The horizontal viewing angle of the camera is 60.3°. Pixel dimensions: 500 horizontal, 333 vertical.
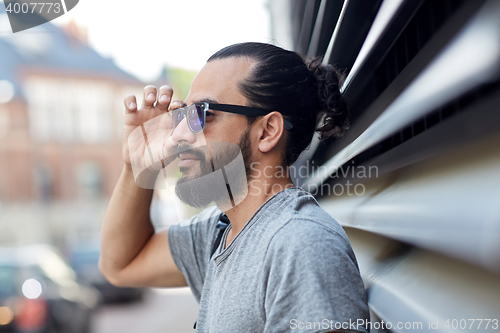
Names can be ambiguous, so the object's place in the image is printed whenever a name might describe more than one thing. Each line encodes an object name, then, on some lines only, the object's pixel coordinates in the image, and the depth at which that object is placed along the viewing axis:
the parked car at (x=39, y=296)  5.44
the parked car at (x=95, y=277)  12.02
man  0.95
